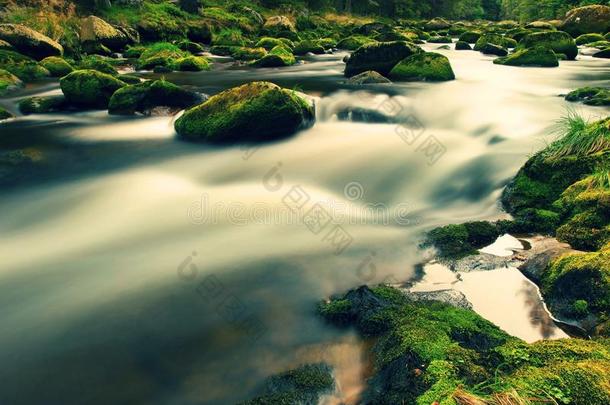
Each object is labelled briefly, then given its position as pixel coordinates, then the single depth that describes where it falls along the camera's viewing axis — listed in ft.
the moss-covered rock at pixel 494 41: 78.38
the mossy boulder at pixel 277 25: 110.01
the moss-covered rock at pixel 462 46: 85.71
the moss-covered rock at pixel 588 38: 86.17
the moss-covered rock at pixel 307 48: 80.79
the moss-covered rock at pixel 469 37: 97.45
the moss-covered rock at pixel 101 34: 70.38
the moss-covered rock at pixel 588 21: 92.91
